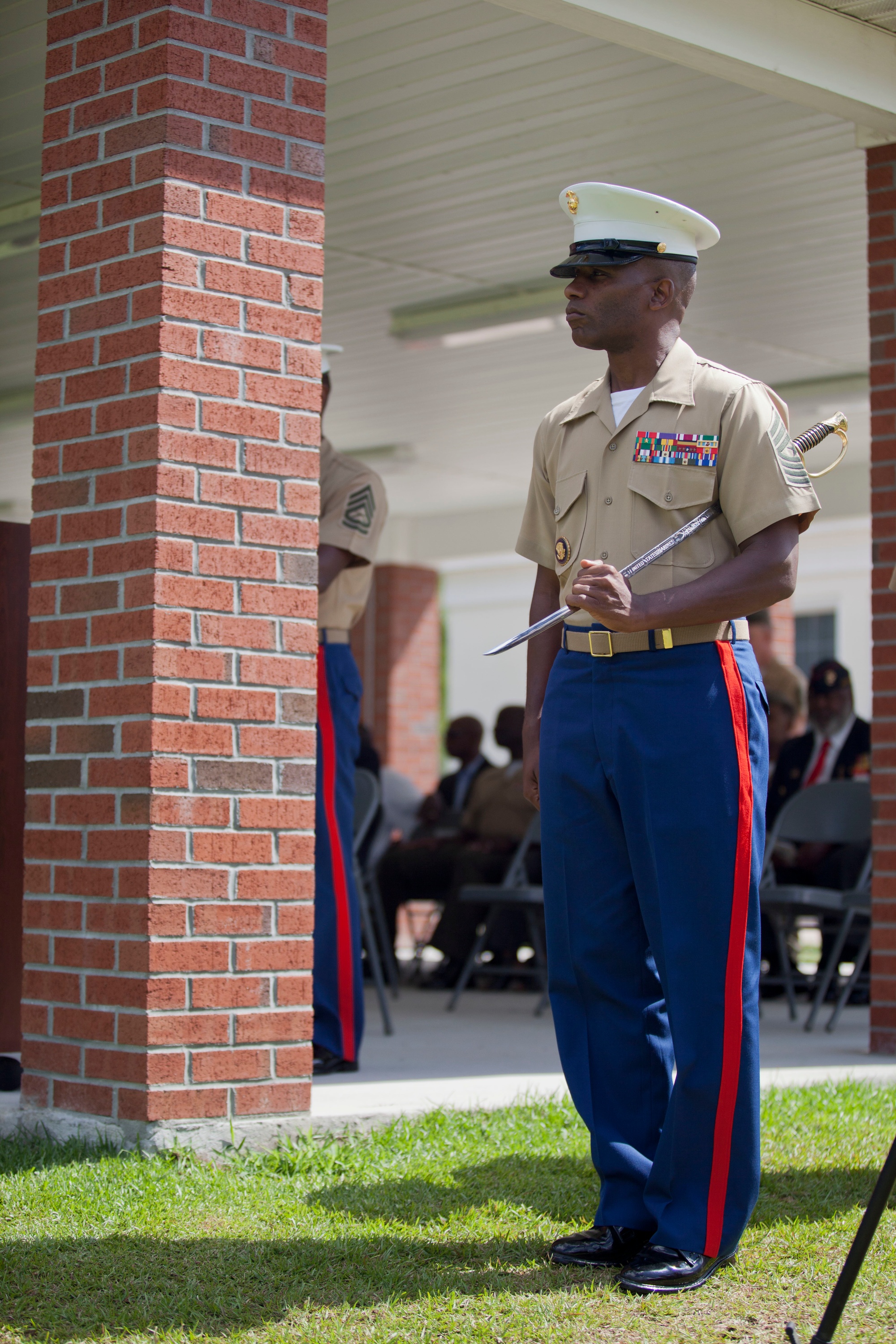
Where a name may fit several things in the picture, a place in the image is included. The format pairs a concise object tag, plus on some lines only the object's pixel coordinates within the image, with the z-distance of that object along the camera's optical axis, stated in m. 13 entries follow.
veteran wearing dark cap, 8.80
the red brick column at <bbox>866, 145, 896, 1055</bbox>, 5.96
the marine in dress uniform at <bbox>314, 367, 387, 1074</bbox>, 5.23
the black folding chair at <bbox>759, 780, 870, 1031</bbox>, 7.33
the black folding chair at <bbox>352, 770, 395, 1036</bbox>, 6.59
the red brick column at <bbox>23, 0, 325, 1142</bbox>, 4.00
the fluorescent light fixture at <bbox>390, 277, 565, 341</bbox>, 8.58
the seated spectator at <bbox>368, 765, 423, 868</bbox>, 10.53
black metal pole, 2.43
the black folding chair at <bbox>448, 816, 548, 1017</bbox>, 7.70
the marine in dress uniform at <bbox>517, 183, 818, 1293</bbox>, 3.11
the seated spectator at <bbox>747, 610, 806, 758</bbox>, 9.80
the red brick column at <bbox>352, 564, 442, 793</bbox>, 15.12
